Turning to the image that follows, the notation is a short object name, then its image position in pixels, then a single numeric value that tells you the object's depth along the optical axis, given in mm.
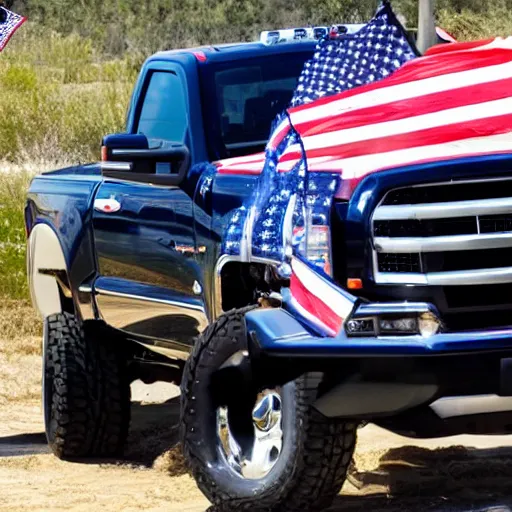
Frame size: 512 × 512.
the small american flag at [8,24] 18569
